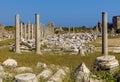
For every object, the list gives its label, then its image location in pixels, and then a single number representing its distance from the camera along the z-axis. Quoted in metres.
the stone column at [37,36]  11.84
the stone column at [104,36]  10.29
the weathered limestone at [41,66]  6.90
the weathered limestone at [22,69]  6.48
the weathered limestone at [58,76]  5.49
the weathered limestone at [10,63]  7.04
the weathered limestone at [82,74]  5.59
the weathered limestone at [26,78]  4.86
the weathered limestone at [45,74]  5.77
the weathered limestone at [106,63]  6.18
